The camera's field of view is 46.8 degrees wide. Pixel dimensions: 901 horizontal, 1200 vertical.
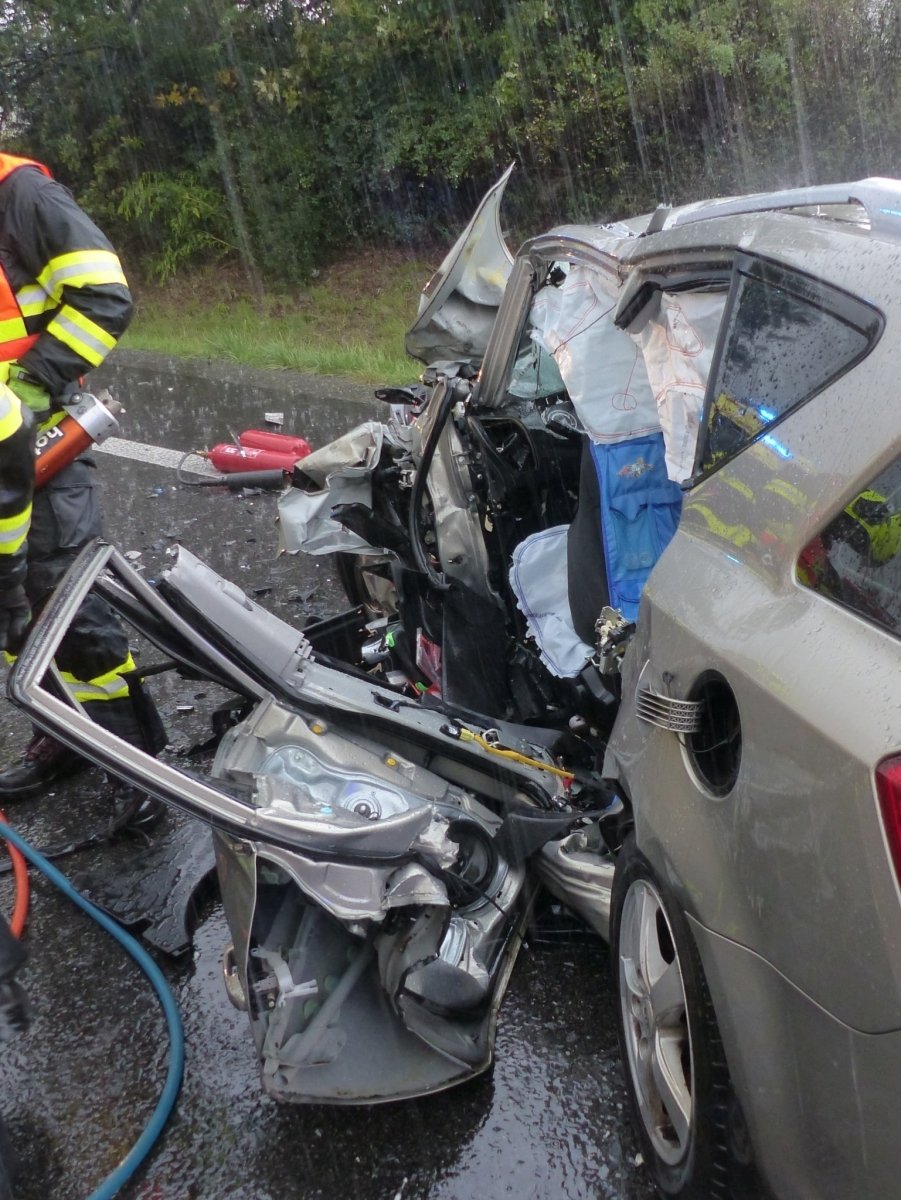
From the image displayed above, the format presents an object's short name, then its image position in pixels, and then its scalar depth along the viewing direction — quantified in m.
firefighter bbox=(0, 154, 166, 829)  3.05
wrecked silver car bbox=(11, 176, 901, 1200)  1.41
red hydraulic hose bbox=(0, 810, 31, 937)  2.80
